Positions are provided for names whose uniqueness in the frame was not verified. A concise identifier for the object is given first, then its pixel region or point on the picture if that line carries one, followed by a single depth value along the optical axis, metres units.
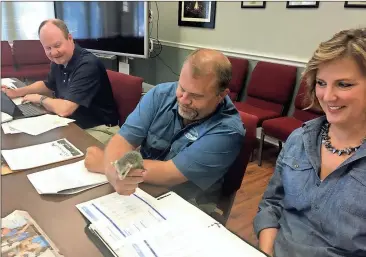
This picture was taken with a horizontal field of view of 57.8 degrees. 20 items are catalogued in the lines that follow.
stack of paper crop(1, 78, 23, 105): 1.99
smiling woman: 0.95
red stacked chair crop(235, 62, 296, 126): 3.05
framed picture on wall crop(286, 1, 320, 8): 2.87
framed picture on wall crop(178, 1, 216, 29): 3.78
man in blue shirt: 1.18
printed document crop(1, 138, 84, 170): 1.21
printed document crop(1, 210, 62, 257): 0.75
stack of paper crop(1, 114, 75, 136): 1.51
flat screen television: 3.90
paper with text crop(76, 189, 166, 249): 0.84
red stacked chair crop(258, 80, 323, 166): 2.72
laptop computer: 1.69
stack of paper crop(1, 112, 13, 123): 1.60
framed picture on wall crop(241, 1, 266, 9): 3.23
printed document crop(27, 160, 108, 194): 1.04
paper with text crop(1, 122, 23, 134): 1.49
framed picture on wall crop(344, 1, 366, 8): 2.56
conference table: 0.82
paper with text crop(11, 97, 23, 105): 1.96
